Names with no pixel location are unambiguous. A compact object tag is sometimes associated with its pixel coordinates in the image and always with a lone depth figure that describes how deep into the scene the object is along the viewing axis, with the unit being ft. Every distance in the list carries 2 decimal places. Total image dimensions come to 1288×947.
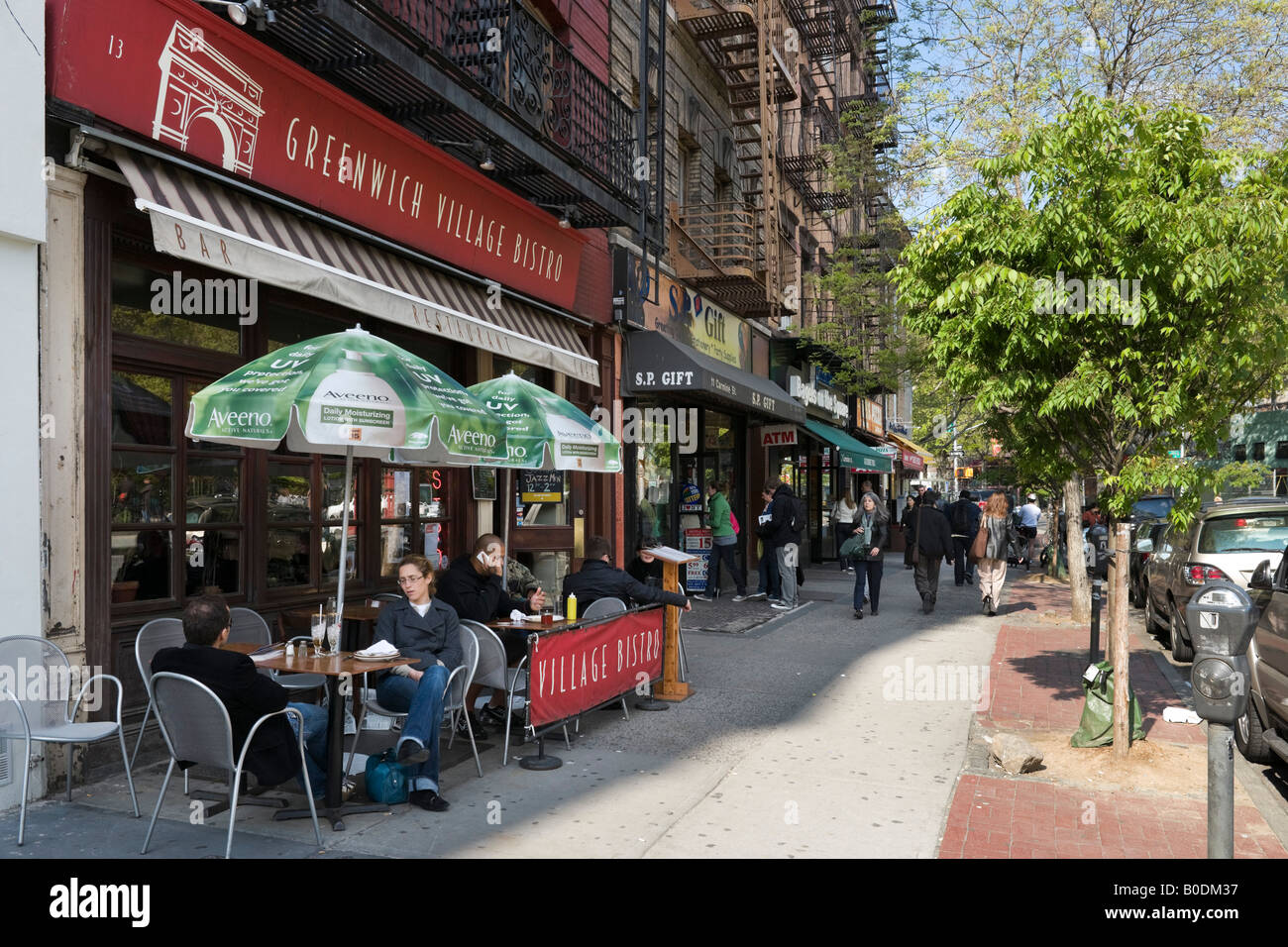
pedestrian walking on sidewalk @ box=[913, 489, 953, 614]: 47.11
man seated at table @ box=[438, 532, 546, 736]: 23.13
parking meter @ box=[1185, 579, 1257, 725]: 12.66
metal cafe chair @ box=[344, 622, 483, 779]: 19.42
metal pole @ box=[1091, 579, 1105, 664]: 28.12
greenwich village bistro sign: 18.70
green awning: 72.38
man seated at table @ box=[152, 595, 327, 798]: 15.30
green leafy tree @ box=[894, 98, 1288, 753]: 20.39
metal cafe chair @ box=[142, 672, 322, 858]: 14.56
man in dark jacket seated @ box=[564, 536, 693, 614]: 26.12
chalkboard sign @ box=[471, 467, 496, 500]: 34.14
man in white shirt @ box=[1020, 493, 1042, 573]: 79.41
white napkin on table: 18.10
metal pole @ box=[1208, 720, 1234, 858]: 12.63
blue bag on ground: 17.83
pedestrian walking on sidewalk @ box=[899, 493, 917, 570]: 56.38
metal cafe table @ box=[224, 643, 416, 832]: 16.74
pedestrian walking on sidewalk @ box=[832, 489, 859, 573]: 55.93
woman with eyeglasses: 17.90
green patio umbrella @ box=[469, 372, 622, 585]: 23.82
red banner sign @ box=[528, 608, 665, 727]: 20.83
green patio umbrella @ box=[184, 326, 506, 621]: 16.49
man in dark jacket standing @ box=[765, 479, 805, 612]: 46.75
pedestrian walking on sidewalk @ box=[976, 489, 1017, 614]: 46.73
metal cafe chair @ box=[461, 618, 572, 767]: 21.50
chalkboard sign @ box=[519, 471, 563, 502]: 38.78
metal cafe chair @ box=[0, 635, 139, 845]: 15.94
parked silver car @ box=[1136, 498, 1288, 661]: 33.17
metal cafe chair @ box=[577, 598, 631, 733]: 24.88
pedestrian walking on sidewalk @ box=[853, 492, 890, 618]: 44.80
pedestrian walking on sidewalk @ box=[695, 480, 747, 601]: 49.78
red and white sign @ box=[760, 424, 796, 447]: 63.98
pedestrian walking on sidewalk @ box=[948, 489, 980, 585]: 59.72
